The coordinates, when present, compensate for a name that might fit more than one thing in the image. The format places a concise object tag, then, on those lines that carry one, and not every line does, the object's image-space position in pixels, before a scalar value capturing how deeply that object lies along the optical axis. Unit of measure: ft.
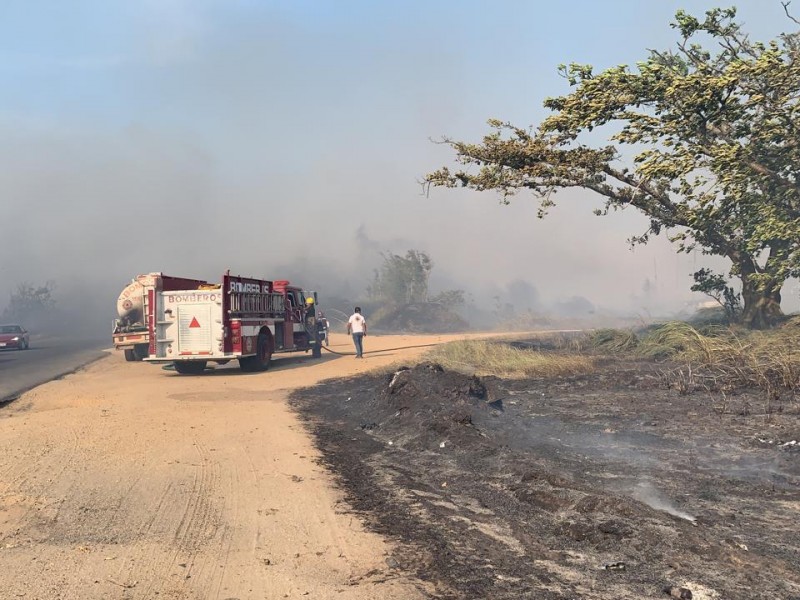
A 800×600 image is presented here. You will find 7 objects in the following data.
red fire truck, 57.62
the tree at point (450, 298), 211.41
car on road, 104.78
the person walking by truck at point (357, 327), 72.49
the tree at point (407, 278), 219.82
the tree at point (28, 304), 257.75
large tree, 48.11
